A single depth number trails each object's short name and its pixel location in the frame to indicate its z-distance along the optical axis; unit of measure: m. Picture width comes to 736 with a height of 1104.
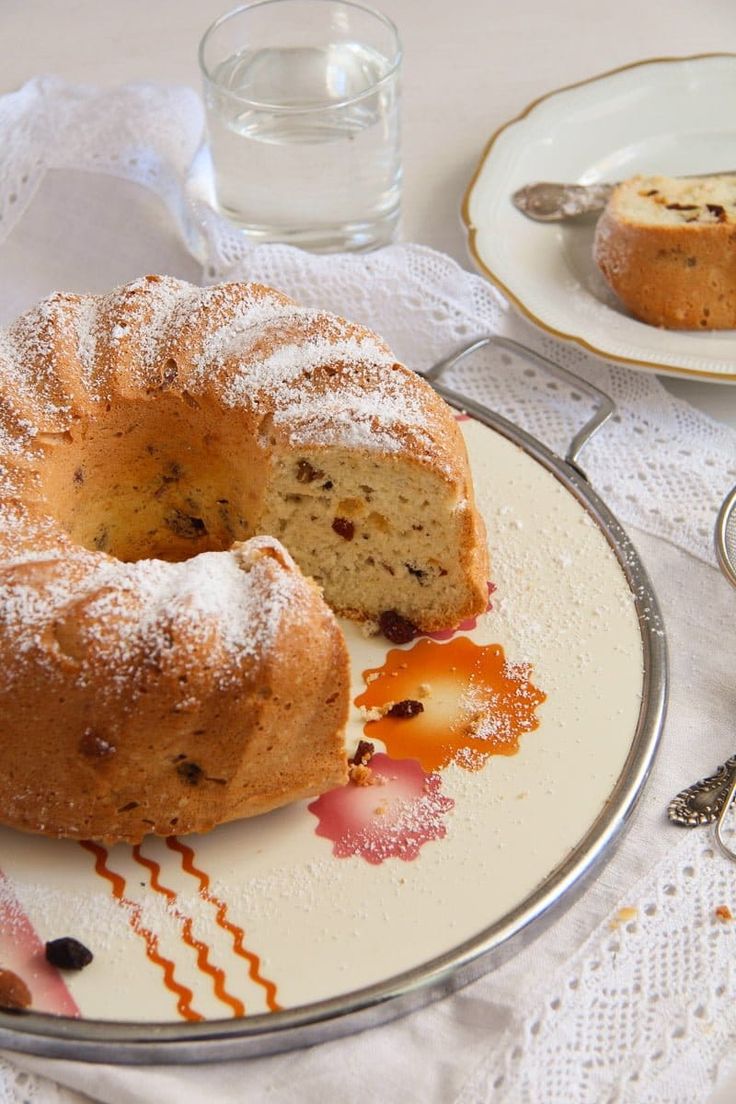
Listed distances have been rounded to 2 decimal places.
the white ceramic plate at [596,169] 1.03
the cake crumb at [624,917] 0.88
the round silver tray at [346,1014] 0.84
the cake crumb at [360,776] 0.90
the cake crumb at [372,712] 0.92
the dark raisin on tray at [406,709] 0.91
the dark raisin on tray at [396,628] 0.94
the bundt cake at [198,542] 0.86
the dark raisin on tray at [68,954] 0.85
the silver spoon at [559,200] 1.09
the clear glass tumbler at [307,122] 1.05
